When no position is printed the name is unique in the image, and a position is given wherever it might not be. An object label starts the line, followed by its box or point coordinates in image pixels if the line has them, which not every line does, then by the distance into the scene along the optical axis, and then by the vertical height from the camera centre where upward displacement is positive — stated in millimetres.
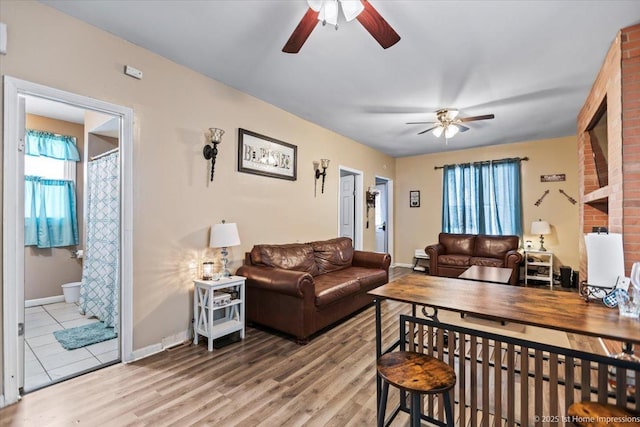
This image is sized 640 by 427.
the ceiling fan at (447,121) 3875 +1253
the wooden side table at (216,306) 2662 -883
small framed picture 6914 +369
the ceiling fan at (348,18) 1618 +1169
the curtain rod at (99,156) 3166 +682
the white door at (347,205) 5980 +193
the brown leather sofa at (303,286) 2828 -804
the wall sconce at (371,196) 6036 +381
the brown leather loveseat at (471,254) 5027 -750
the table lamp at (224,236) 2867 -218
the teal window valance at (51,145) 3949 +975
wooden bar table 1208 -475
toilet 3918 -1057
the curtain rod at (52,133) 3967 +1161
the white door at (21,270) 1943 -377
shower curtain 3109 -325
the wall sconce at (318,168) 4668 +753
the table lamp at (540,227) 5259 -236
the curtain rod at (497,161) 5659 +1093
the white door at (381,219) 7184 -120
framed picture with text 3461 +760
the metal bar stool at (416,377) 1242 -733
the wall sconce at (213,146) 3006 +718
